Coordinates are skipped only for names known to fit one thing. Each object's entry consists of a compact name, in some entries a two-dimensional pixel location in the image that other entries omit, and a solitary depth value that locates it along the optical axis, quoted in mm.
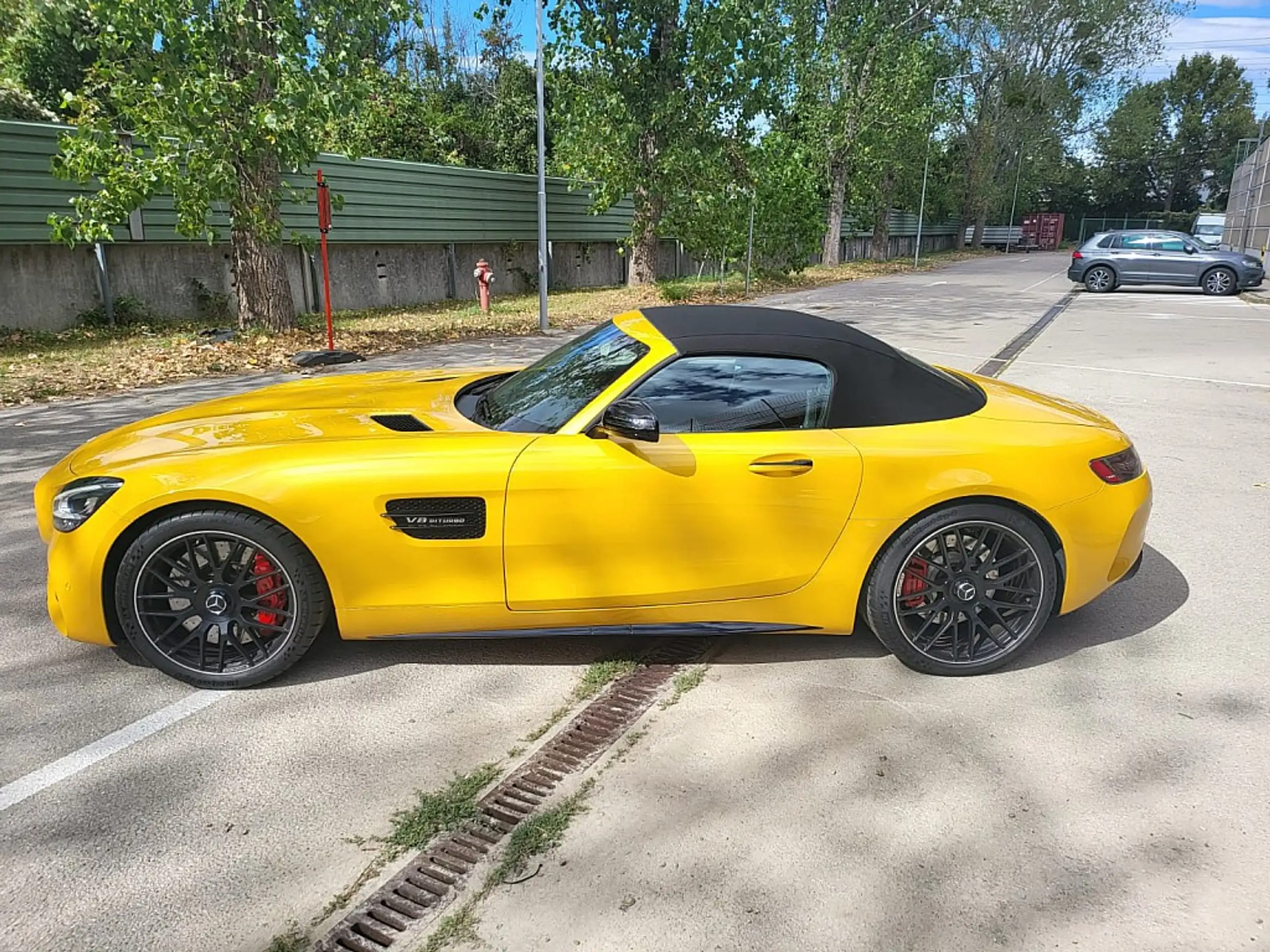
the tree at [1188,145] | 77438
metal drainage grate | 2059
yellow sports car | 2941
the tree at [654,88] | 17062
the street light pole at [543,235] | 12914
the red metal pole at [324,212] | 10070
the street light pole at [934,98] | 33719
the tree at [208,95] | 9570
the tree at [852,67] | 28141
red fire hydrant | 15844
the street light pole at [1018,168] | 51438
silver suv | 21172
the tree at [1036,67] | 43750
